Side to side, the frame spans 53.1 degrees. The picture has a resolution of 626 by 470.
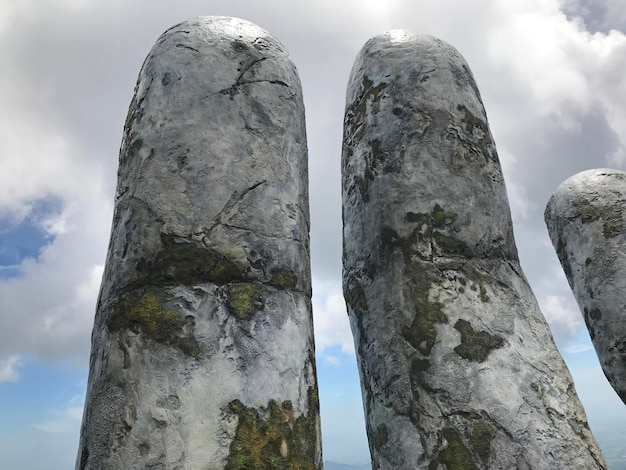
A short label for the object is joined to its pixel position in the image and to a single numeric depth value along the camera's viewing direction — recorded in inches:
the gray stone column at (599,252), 249.0
